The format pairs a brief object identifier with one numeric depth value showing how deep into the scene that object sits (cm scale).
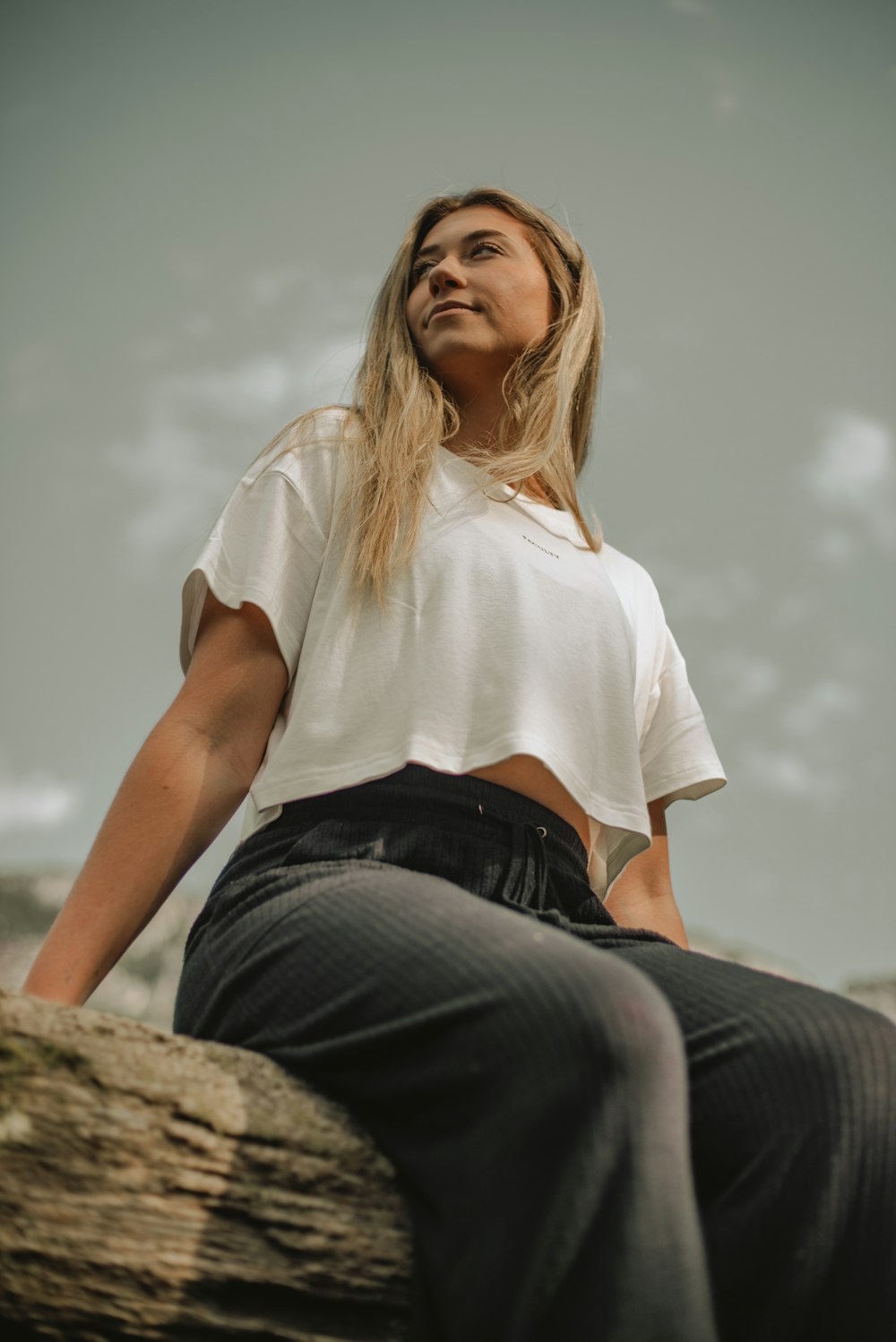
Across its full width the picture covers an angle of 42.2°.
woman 112
